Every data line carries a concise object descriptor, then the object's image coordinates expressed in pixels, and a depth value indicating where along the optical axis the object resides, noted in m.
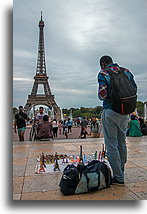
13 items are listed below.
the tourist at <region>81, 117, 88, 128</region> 12.47
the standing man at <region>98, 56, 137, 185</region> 3.27
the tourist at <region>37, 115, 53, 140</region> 8.93
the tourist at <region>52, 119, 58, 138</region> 13.63
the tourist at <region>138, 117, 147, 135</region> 10.72
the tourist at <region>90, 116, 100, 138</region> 11.68
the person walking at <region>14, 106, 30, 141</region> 8.98
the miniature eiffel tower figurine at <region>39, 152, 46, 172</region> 4.25
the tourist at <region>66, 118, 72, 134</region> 16.59
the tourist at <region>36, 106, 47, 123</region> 9.52
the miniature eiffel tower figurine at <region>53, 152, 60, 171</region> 4.29
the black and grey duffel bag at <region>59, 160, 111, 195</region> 3.13
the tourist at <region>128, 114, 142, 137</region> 9.89
